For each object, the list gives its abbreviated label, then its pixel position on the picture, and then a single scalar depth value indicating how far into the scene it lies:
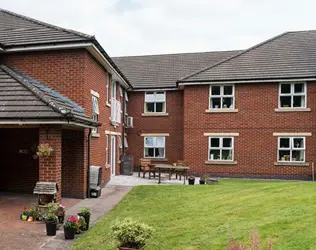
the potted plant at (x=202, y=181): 14.76
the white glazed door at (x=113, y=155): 17.20
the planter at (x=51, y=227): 6.70
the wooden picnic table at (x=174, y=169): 15.30
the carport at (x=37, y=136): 8.40
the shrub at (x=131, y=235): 5.10
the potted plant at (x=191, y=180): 14.54
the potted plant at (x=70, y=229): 6.42
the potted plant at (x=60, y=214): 7.59
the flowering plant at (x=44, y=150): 8.40
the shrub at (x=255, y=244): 3.24
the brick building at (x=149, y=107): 10.48
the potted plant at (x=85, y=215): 7.09
